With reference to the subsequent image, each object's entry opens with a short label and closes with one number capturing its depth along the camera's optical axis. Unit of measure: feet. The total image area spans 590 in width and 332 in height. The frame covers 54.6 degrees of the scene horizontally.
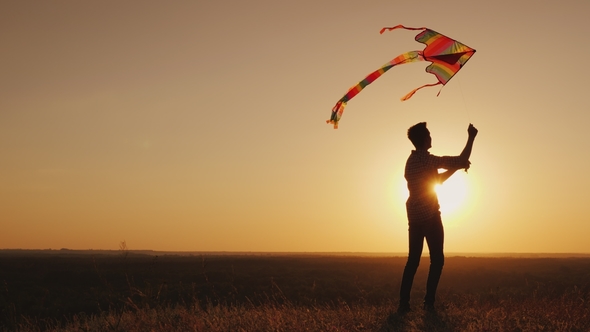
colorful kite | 24.95
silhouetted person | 22.12
